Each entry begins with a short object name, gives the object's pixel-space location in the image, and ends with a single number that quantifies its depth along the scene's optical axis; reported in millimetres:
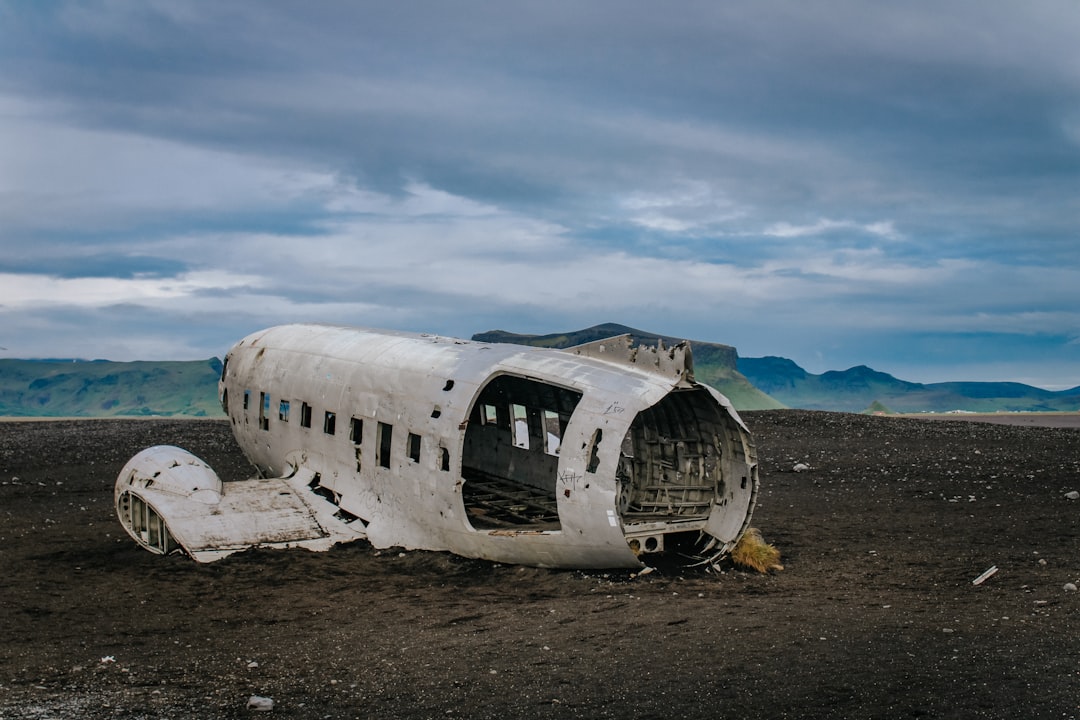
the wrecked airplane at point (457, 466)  14742
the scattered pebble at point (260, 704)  9852
